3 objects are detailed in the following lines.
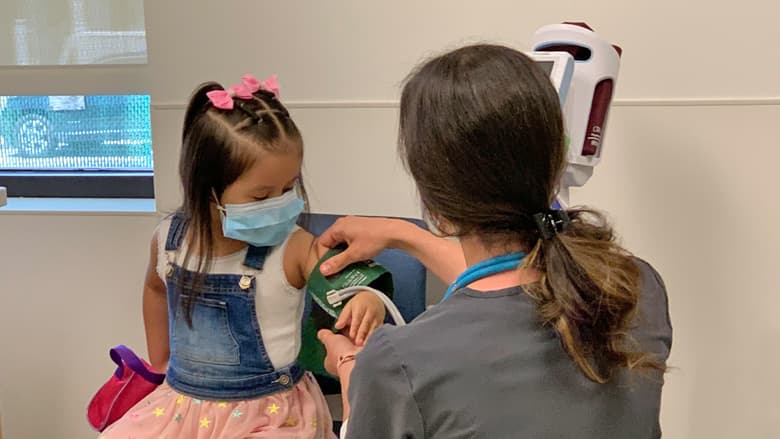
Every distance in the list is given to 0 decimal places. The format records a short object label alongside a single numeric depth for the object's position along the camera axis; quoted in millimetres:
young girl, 1232
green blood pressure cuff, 1234
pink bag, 1423
